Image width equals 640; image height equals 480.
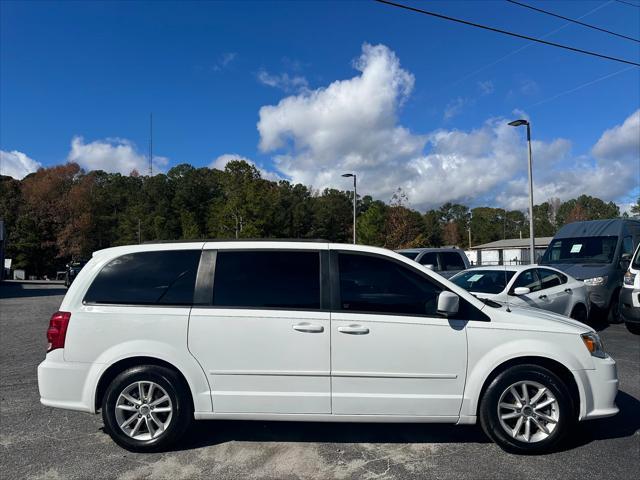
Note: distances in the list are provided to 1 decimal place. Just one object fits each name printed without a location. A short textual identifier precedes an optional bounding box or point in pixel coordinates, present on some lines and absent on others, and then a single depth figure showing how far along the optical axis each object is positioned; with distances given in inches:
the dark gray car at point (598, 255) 443.5
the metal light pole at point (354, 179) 1087.2
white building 2348.7
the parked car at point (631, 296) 366.3
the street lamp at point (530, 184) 741.9
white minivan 161.6
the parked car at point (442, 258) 543.5
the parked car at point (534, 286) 362.3
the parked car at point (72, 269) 1198.9
